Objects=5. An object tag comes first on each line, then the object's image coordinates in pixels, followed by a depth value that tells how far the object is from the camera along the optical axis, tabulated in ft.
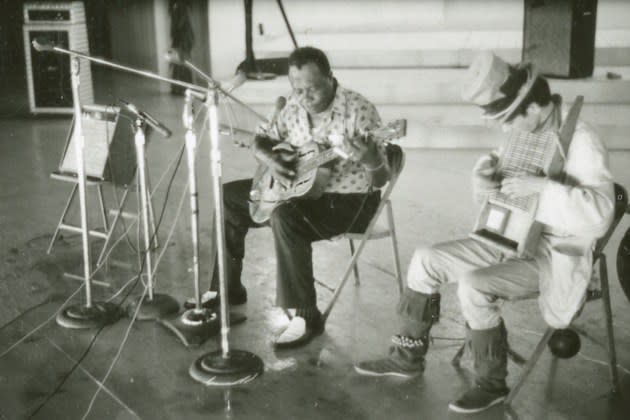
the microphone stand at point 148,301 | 12.12
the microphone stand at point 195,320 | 10.70
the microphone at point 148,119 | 11.25
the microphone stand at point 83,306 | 11.37
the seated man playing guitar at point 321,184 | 11.37
